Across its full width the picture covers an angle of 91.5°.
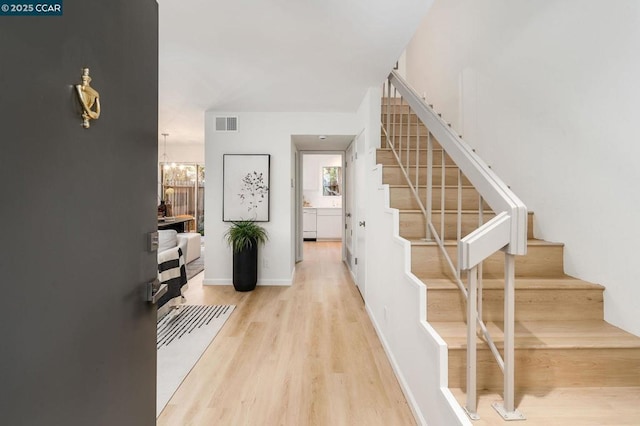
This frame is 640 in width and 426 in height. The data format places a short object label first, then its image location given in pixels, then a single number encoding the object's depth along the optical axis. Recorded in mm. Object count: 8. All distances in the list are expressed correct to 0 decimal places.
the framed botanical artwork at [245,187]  4168
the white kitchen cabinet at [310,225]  8742
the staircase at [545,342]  1280
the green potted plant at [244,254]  3906
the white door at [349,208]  4598
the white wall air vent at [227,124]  4176
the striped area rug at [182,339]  2004
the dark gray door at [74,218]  598
